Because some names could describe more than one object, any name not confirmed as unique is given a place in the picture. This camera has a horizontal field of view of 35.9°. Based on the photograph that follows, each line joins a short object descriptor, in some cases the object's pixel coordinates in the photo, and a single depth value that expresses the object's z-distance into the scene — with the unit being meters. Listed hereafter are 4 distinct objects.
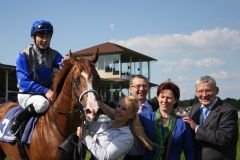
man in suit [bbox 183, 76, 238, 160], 3.95
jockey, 4.75
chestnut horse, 3.96
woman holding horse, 3.54
